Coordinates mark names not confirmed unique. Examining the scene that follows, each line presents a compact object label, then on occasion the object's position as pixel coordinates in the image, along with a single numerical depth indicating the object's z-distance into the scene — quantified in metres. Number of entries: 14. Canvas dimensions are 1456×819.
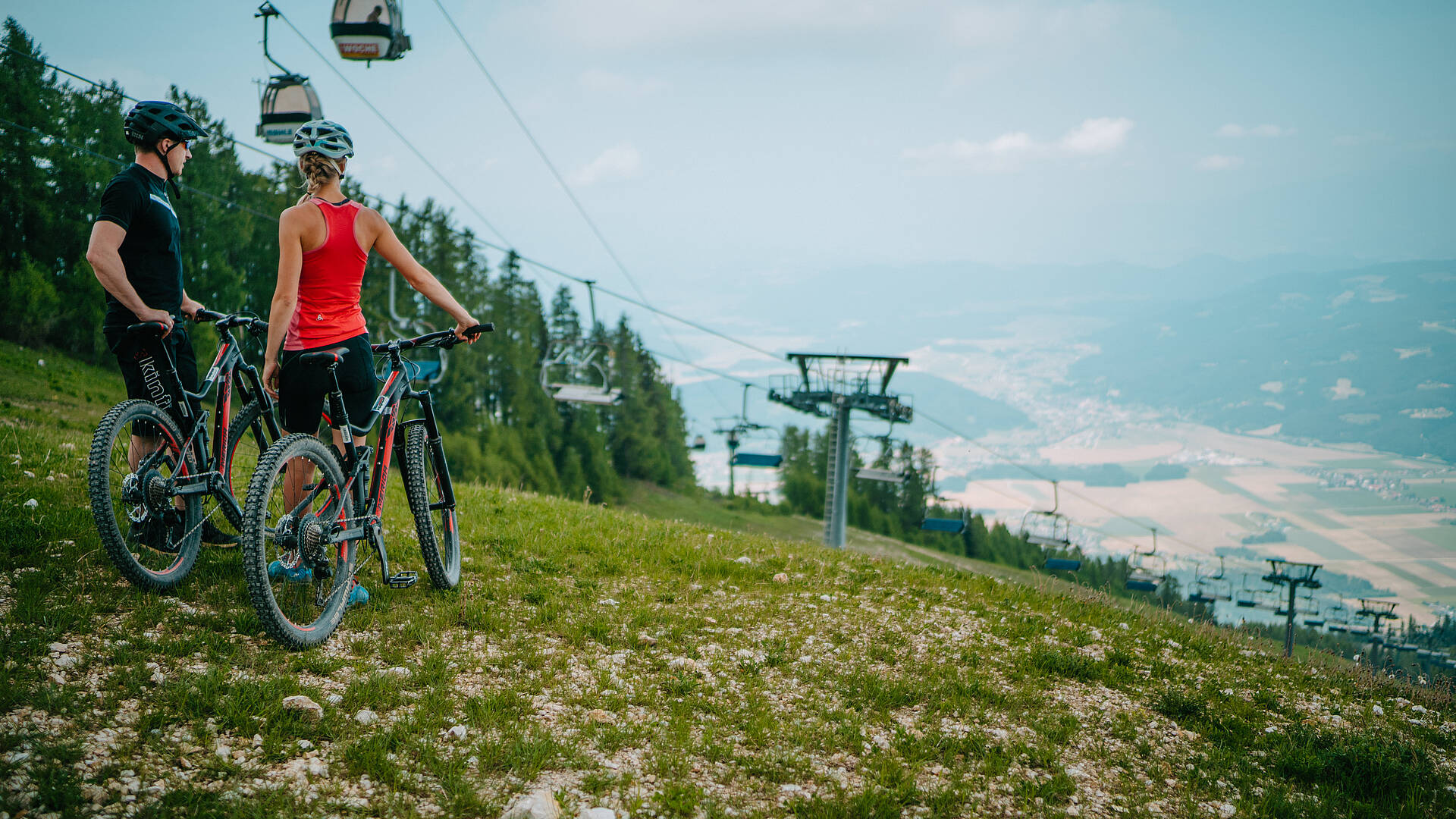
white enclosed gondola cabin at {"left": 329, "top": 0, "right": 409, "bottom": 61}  14.66
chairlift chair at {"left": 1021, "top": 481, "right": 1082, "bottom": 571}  41.81
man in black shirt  5.19
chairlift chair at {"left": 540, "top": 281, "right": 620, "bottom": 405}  24.23
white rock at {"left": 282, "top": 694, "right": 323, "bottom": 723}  4.12
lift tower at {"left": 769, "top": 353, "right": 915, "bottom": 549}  42.09
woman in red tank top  5.16
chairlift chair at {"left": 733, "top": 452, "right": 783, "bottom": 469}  48.12
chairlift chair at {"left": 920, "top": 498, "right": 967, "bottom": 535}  44.79
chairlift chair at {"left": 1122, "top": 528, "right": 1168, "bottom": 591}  49.00
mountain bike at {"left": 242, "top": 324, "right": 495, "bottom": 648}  4.73
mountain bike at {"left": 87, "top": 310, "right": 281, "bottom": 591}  4.98
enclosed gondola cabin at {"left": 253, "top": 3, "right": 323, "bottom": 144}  17.16
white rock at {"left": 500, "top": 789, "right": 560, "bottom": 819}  3.46
